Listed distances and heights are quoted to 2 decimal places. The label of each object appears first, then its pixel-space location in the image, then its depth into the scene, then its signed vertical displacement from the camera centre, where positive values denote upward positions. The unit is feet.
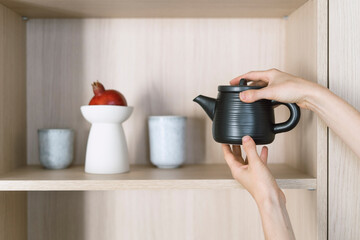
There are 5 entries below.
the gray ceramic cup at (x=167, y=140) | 2.97 -0.24
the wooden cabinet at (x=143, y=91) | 3.34 +0.16
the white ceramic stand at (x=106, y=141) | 2.77 -0.23
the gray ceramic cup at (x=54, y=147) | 2.96 -0.29
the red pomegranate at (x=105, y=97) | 2.82 +0.09
